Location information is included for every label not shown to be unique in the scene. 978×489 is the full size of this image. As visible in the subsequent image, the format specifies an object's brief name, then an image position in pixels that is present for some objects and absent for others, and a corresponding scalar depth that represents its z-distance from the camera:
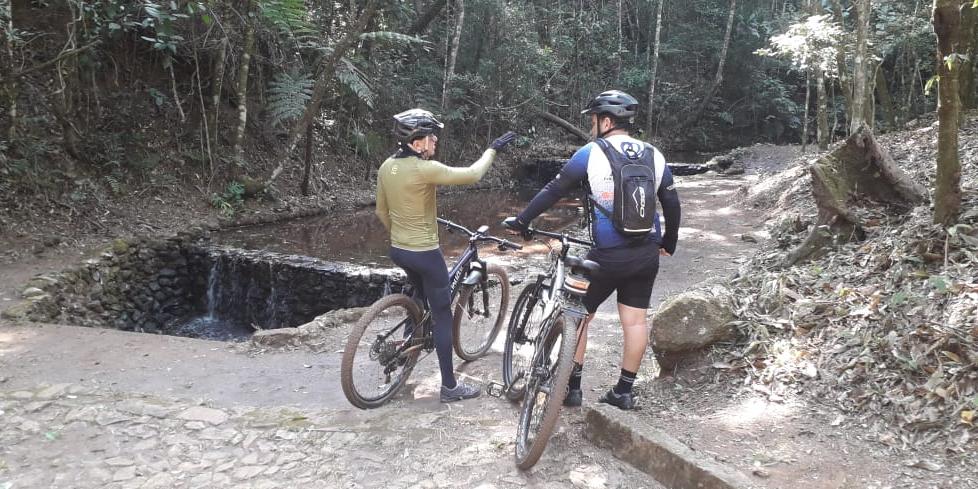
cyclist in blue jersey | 3.15
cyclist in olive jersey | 3.56
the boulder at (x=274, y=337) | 5.52
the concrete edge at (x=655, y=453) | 2.61
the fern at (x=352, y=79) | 11.98
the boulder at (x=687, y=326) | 3.69
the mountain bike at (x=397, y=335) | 3.71
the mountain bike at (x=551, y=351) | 2.87
